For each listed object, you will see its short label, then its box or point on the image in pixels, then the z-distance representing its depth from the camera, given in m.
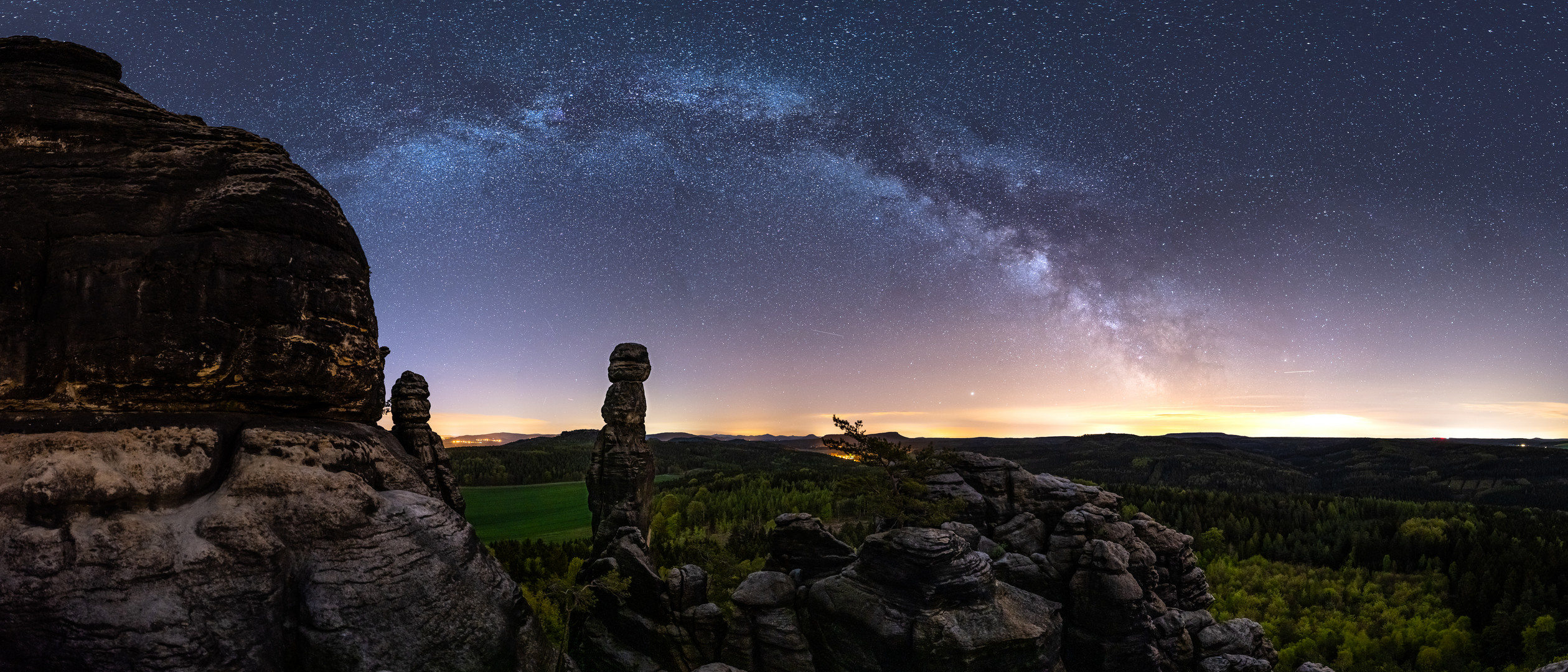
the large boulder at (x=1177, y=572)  30.41
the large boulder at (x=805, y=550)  26.95
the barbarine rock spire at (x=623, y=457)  33.06
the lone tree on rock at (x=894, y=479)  25.19
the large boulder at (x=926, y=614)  20.56
